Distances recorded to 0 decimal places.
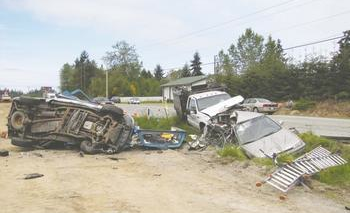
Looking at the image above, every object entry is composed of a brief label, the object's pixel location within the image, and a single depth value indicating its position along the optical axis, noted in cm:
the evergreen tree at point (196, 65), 10287
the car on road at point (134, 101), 7891
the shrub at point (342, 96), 3669
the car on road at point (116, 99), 8240
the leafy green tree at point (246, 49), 9300
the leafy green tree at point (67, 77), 12365
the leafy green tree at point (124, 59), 11912
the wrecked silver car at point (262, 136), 1153
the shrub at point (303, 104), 3988
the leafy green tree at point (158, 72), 12762
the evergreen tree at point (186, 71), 10452
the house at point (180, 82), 8057
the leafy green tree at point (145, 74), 12221
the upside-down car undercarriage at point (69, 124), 1441
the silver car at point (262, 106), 3812
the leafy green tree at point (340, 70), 3769
